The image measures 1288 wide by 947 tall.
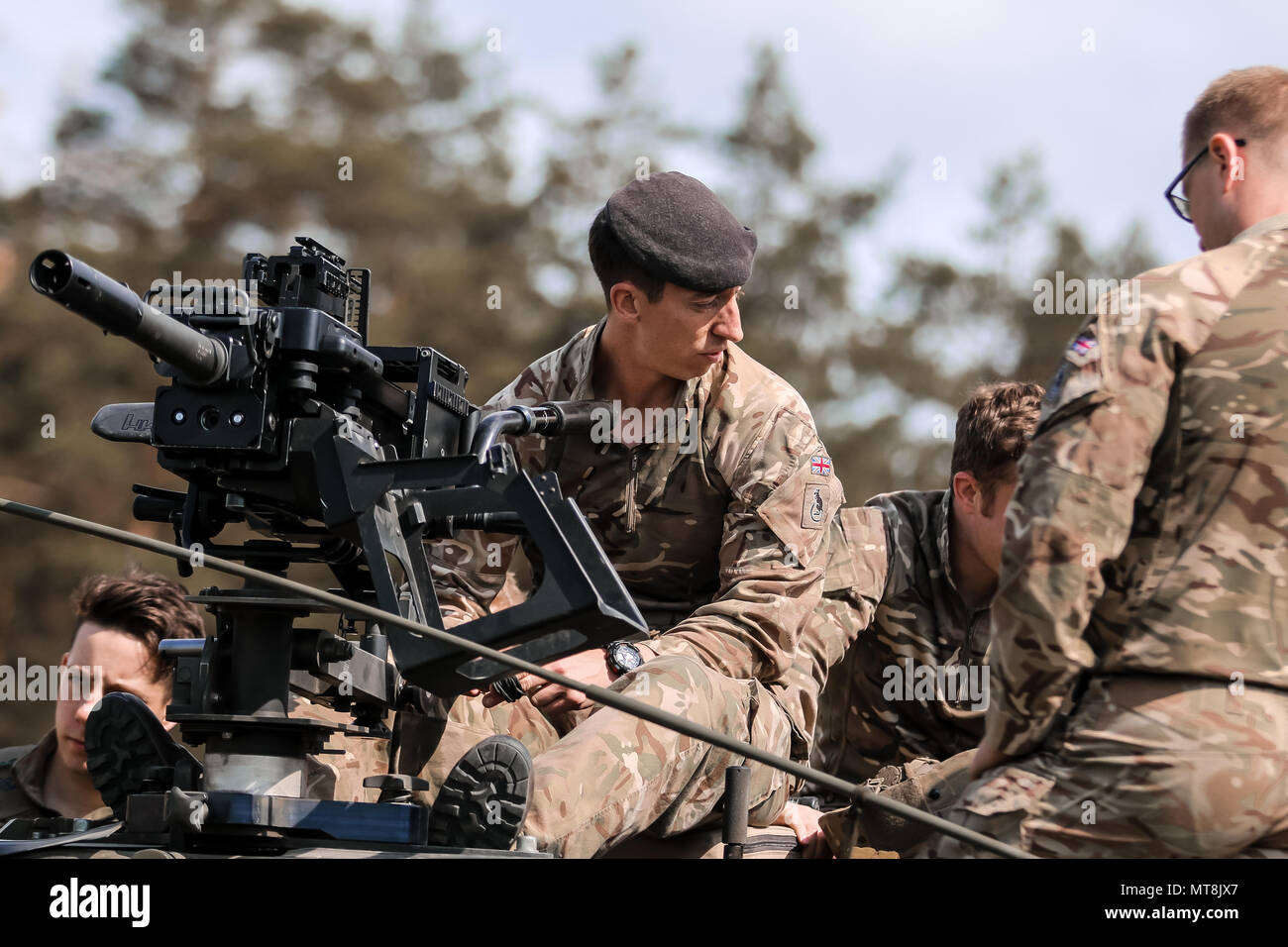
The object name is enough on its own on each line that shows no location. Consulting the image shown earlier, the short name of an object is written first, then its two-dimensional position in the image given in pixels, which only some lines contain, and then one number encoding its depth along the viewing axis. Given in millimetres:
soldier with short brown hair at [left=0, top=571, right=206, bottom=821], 4379
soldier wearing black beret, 3877
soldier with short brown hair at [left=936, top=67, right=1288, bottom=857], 2494
